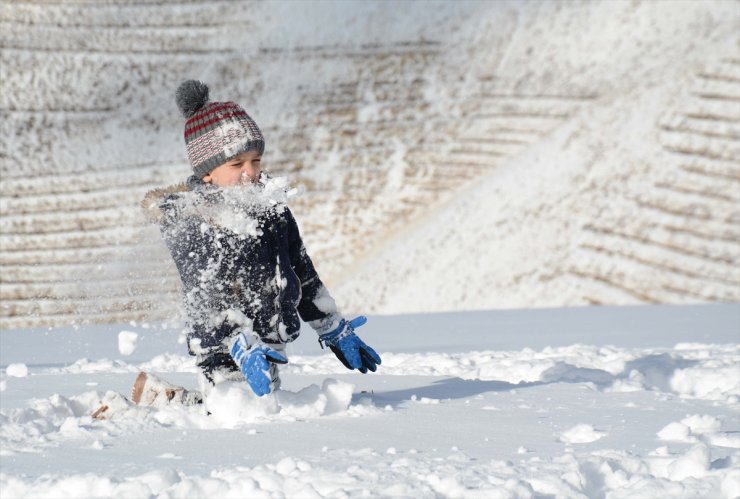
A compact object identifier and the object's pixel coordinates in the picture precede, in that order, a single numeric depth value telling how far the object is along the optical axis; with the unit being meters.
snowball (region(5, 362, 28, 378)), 7.28
